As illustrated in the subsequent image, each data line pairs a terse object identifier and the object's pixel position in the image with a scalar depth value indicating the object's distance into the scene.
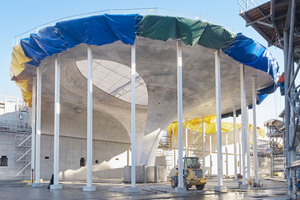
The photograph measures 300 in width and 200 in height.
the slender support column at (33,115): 29.84
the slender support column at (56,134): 22.73
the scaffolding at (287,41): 13.45
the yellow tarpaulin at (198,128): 54.77
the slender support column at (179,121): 20.45
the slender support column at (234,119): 40.18
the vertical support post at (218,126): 22.31
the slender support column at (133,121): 20.06
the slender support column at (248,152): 27.81
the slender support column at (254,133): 28.11
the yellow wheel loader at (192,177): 22.53
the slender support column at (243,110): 26.00
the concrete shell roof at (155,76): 24.58
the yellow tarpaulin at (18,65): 26.32
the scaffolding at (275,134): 43.68
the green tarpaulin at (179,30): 21.61
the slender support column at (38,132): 25.77
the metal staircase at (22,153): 38.28
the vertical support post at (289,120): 13.73
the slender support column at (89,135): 20.97
